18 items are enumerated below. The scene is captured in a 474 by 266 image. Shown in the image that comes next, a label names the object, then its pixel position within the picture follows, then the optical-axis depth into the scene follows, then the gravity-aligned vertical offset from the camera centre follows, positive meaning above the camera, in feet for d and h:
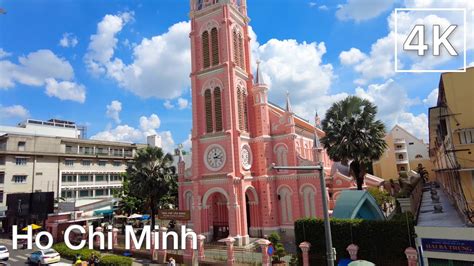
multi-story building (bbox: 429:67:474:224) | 46.57 +7.35
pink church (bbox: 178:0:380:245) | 101.65 +13.24
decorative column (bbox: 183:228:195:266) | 76.84 -15.05
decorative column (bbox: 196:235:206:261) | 76.06 -13.75
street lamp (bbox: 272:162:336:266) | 31.83 -2.68
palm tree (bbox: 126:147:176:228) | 113.29 +6.62
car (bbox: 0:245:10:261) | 85.10 -13.94
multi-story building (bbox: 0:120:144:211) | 150.10 +18.23
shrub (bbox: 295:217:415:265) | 54.44 -9.99
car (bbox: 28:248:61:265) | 80.07 -14.39
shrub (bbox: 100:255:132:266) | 71.72 -14.63
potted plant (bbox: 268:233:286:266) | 65.72 -13.26
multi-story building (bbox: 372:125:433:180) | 190.49 +15.28
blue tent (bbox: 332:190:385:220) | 61.62 -4.53
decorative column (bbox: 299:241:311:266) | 62.23 -12.54
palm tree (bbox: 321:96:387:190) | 86.12 +13.22
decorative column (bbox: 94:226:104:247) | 98.25 -13.54
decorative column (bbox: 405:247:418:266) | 50.08 -11.78
